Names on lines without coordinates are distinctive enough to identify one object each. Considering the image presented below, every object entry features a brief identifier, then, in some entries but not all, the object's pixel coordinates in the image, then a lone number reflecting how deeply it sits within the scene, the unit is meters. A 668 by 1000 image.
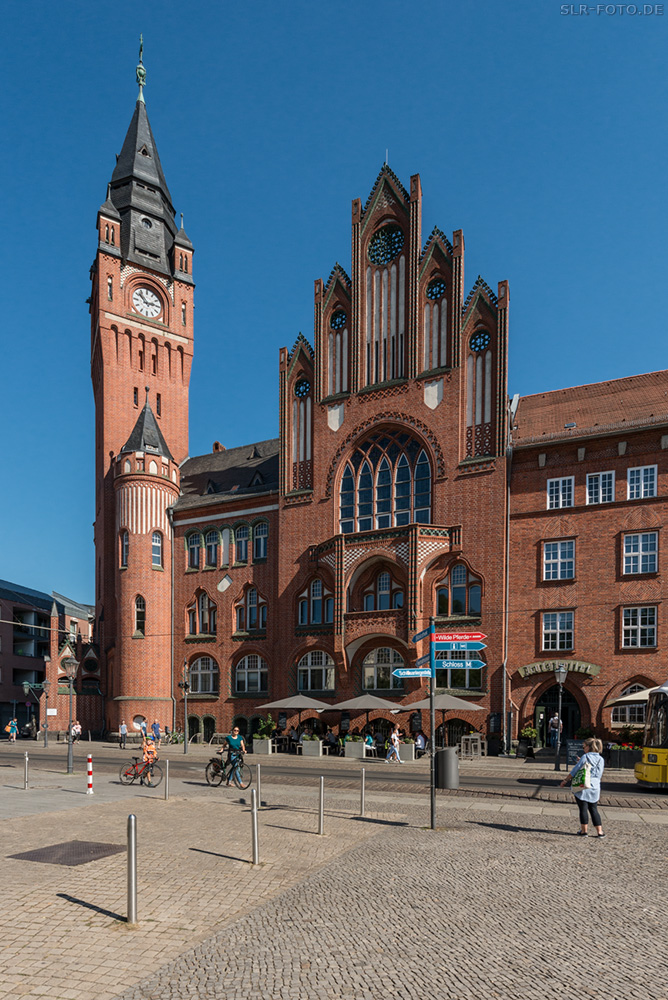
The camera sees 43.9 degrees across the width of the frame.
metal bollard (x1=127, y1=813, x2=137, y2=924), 8.62
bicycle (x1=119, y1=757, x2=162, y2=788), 22.77
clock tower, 46.53
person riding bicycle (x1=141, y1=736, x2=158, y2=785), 22.52
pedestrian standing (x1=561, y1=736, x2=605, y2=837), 14.44
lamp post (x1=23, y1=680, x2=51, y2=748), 47.09
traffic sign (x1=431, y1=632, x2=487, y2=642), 15.76
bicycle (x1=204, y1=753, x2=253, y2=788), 22.14
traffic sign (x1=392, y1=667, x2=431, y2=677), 17.51
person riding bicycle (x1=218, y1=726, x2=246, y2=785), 22.33
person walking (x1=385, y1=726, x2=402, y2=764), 32.03
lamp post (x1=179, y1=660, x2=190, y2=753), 38.03
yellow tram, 20.44
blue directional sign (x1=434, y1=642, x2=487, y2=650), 16.11
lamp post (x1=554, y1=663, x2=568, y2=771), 28.88
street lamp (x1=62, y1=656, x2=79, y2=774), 29.22
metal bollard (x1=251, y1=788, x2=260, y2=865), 11.85
